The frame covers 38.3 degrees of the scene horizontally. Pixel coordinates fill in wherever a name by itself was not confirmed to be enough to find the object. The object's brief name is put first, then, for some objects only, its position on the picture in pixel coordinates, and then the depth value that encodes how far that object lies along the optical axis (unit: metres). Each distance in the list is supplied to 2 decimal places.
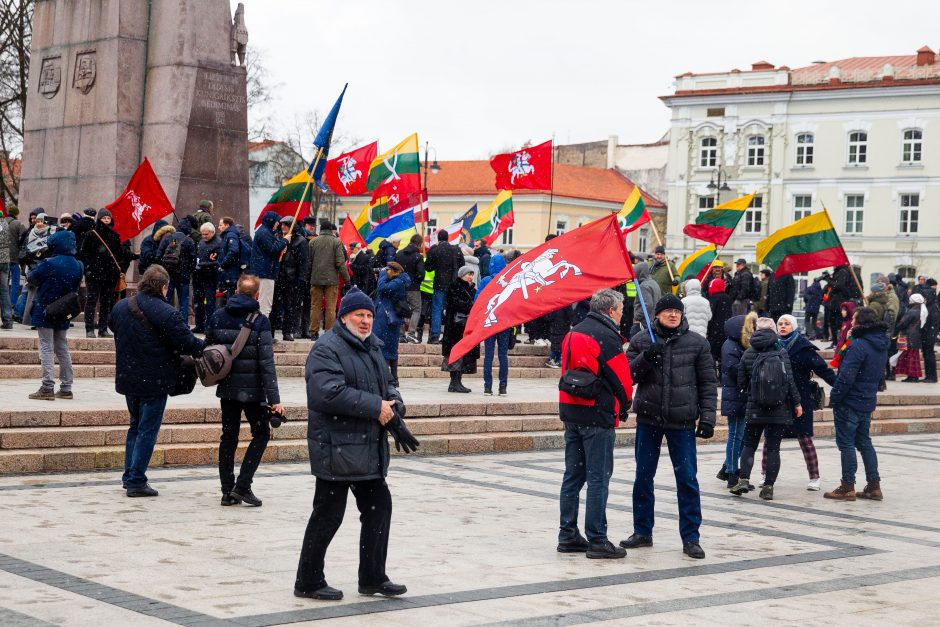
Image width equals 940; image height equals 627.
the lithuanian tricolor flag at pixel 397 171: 23.72
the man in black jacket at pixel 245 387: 9.99
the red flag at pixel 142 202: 18.02
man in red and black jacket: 8.80
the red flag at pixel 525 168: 25.52
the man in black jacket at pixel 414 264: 20.66
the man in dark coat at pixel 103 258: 17.19
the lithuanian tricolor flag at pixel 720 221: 20.66
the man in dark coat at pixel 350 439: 6.98
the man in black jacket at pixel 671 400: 9.21
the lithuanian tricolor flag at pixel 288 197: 18.16
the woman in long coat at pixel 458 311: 17.09
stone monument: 20.78
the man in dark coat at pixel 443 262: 20.83
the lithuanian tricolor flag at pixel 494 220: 26.98
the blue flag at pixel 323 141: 16.83
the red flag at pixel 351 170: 24.36
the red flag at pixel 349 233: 25.10
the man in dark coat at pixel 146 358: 10.09
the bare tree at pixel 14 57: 36.94
